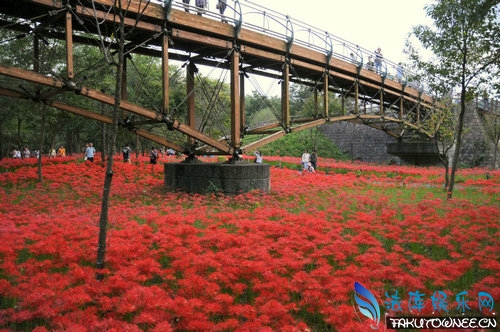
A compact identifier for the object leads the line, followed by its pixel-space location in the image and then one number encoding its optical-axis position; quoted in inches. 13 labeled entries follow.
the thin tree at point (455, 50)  468.1
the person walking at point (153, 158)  825.5
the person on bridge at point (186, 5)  448.5
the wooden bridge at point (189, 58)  380.5
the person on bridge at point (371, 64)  783.4
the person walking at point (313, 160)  906.7
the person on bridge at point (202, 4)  510.3
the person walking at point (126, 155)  832.3
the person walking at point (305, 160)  827.3
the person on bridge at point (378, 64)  870.8
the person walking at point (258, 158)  812.7
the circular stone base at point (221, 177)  487.2
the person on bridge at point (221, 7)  511.5
